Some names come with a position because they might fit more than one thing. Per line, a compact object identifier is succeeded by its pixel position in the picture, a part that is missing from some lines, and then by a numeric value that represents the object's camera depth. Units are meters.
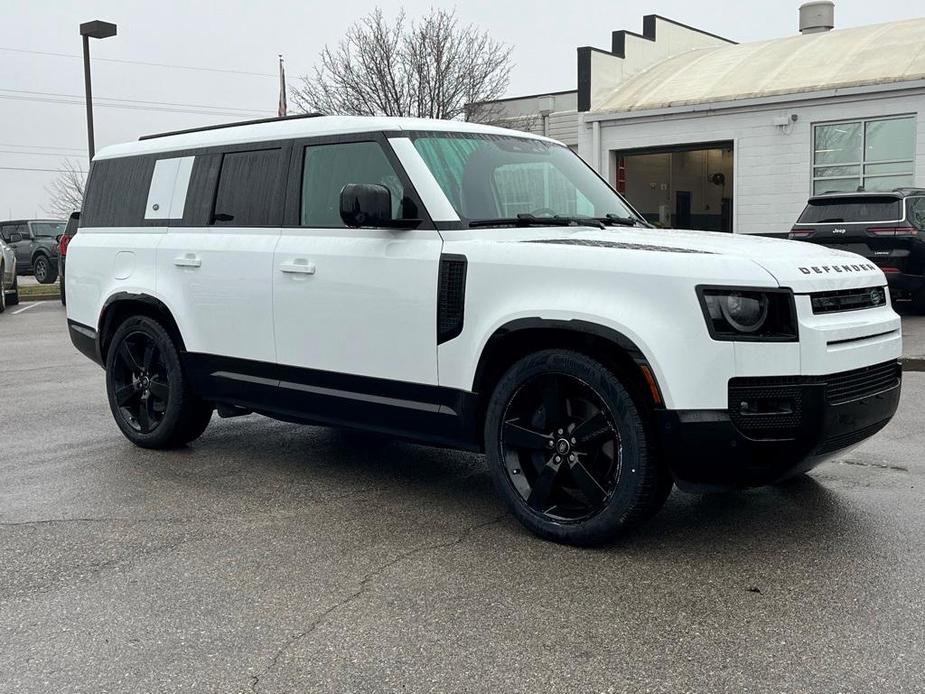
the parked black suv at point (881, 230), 13.26
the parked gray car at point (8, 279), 19.46
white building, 19.56
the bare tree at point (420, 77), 34.12
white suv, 3.91
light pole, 24.33
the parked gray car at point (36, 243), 28.77
